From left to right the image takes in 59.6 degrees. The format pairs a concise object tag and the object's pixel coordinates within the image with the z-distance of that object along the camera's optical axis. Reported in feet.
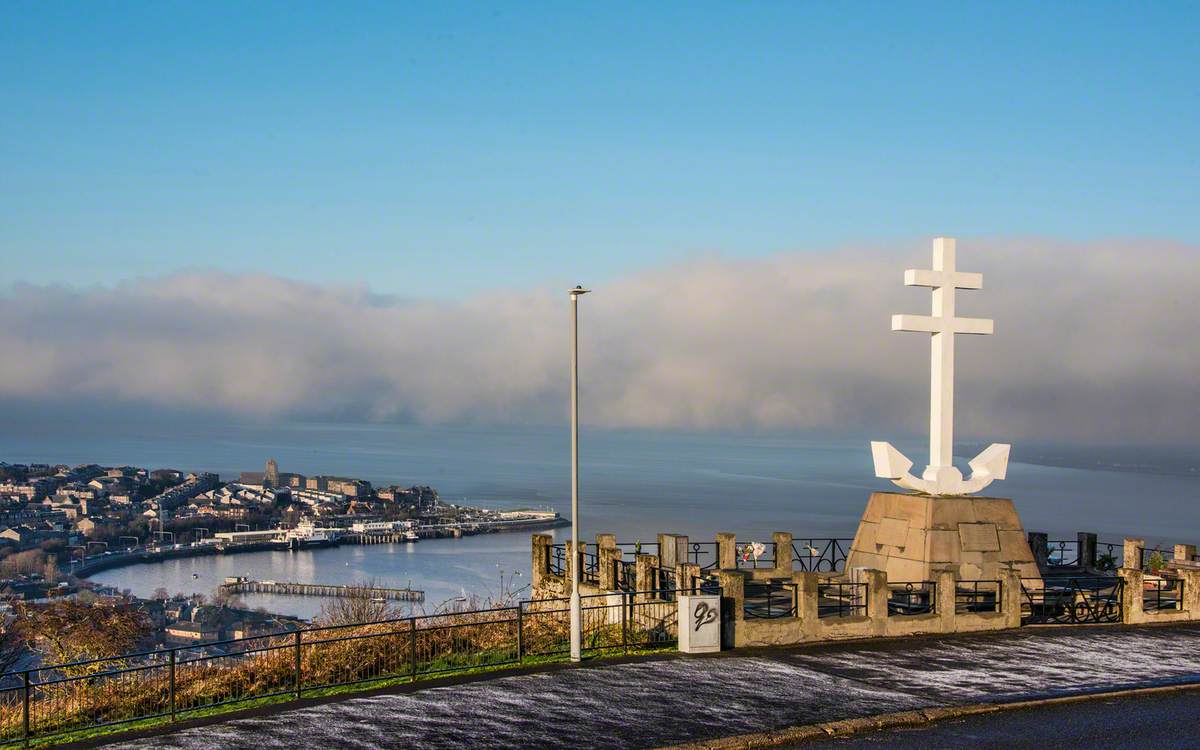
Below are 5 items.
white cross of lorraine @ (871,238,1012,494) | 77.46
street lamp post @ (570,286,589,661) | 57.41
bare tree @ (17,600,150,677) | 115.15
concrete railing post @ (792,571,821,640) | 61.31
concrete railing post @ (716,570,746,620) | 59.93
